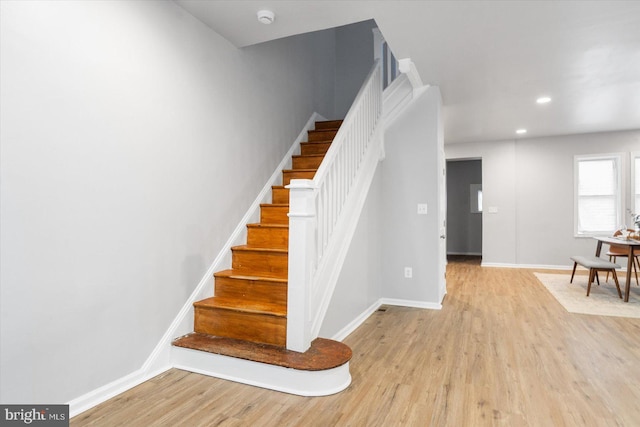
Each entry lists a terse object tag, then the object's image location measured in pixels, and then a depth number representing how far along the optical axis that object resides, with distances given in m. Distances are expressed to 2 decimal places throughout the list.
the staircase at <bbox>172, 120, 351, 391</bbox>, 2.22
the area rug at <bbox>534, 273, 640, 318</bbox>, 3.87
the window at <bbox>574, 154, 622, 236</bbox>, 6.34
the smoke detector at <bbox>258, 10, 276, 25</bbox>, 2.58
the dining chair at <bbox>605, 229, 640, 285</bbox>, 5.01
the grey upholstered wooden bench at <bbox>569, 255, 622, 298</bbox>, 4.40
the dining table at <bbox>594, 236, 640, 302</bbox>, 4.23
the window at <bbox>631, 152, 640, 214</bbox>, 6.17
